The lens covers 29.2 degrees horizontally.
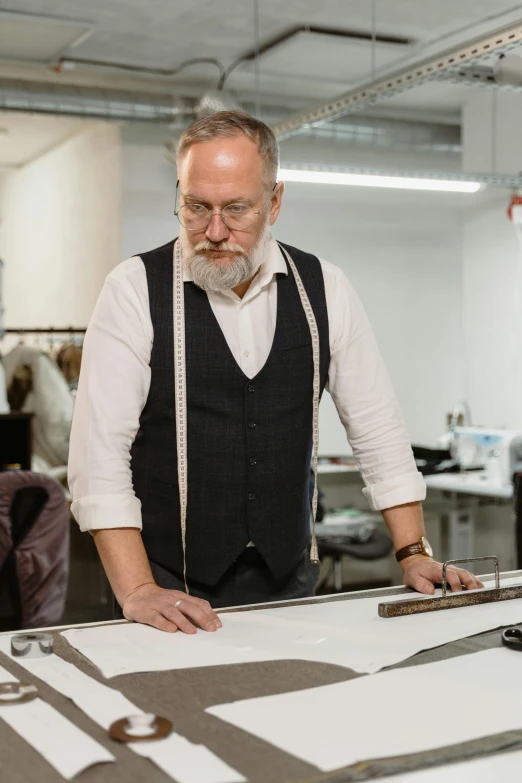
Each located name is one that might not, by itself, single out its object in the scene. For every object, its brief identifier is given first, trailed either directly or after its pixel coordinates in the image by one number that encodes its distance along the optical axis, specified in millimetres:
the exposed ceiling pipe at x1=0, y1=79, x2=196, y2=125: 5621
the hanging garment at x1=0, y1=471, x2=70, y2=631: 3182
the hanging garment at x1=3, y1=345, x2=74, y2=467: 5520
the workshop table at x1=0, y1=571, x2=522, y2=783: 948
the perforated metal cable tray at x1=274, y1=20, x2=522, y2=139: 3432
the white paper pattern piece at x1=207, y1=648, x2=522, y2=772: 1010
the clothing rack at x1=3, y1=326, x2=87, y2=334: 5273
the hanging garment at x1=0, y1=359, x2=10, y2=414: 4870
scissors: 1372
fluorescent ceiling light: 4730
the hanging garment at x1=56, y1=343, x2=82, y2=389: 5762
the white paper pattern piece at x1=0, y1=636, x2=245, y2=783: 944
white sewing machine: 5395
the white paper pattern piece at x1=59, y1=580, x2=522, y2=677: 1324
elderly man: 1738
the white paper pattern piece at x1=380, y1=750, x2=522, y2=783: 966
